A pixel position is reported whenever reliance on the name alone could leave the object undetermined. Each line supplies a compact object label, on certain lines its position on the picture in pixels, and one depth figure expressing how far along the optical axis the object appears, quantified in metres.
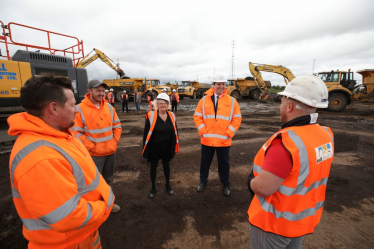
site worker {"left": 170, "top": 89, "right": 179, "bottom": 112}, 13.58
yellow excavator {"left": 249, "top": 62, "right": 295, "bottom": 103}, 17.75
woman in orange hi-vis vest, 3.27
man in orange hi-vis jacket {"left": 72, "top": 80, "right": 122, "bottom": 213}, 2.79
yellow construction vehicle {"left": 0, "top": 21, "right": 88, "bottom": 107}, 5.06
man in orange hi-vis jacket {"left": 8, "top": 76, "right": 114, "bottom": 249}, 1.04
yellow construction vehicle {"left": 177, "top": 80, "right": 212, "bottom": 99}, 25.67
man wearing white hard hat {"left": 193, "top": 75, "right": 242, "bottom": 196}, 3.41
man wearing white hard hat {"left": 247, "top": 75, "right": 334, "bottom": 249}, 1.28
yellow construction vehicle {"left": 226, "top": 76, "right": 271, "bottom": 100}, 23.17
